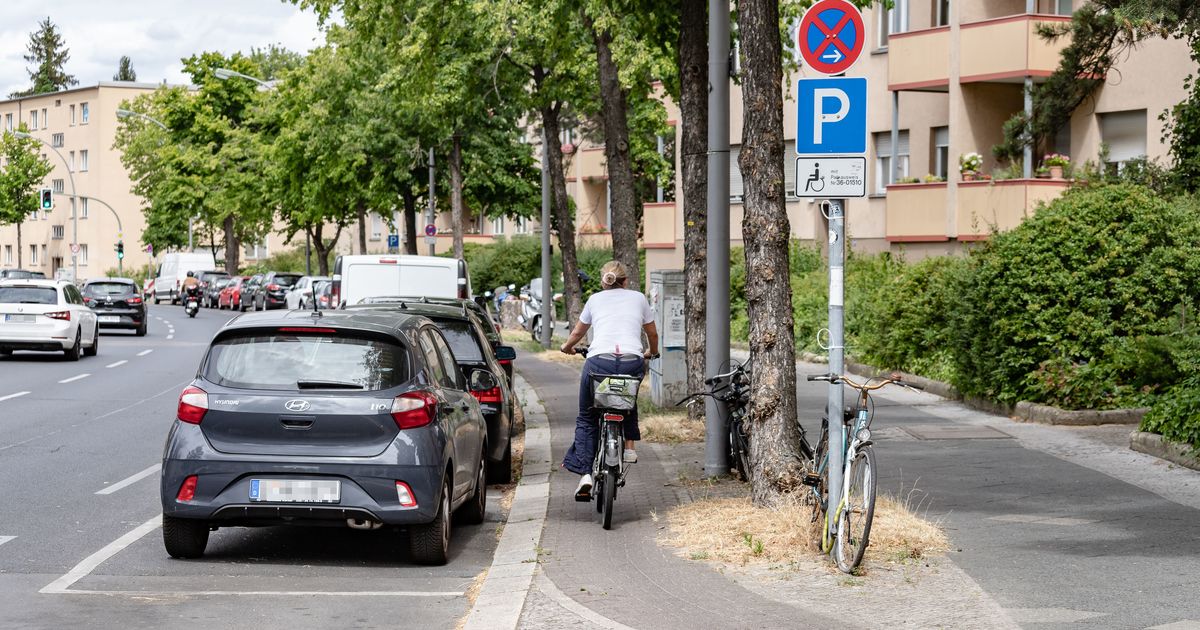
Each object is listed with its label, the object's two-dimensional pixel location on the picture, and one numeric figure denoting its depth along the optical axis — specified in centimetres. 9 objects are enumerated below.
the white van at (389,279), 2430
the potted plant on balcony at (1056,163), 2988
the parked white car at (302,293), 5156
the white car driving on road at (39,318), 2914
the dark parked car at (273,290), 5869
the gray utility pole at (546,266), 3341
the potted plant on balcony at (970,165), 3128
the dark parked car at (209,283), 7150
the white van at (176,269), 8019
